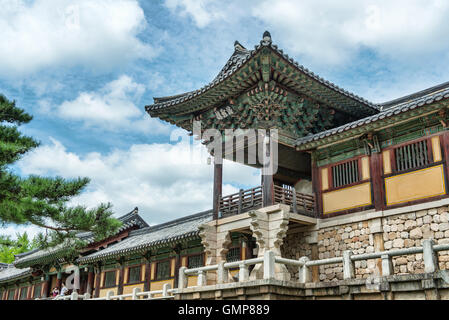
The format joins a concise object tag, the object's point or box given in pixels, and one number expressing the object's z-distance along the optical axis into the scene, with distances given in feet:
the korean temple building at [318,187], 44.93
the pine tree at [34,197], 42.75
